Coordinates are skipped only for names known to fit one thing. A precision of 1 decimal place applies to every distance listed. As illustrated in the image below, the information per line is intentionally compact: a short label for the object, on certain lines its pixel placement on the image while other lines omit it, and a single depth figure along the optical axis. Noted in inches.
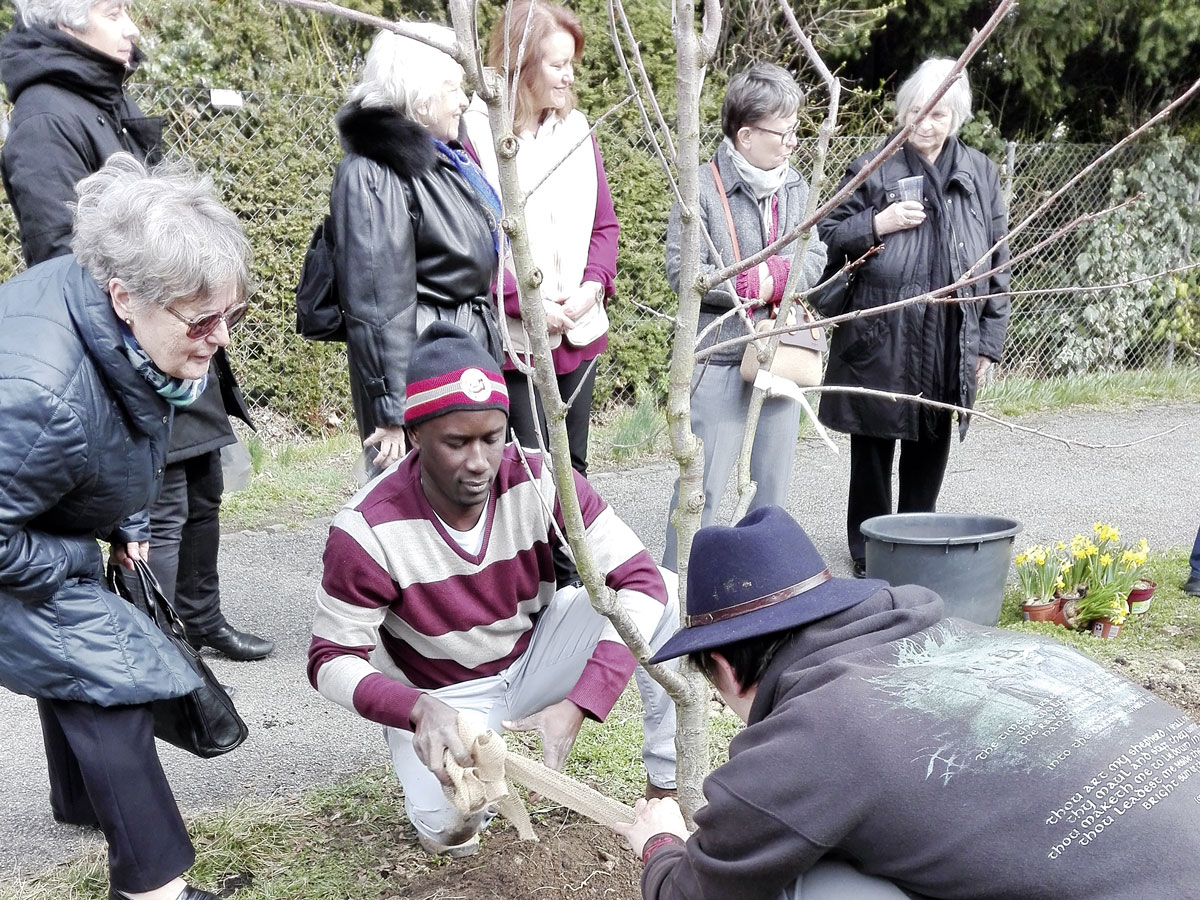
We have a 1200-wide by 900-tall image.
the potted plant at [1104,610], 164.2
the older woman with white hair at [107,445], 87.4
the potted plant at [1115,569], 164.7
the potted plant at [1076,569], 165.9
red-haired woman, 145.0
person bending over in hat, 61.5
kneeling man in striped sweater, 101.5
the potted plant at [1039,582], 165.6
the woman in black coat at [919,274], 174.1
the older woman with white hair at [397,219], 129.2
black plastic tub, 153.1
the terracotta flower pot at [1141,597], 170.7
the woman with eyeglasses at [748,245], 155.6
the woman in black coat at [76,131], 124.3
